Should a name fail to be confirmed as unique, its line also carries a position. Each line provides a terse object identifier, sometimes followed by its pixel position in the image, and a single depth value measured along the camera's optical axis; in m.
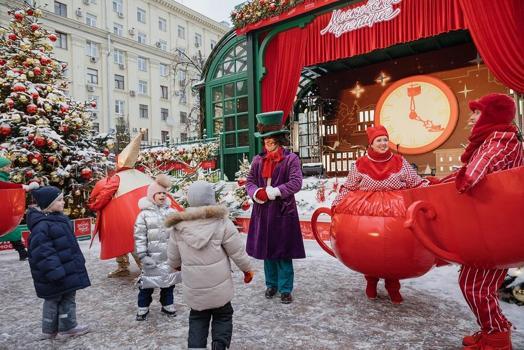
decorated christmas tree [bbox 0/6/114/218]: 6.89
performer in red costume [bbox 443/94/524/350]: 2.20
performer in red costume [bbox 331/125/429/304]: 3.29
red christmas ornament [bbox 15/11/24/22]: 7.72
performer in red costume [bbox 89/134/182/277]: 4.14
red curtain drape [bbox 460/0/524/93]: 7.08
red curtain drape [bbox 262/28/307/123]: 10.26
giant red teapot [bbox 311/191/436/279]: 3.08
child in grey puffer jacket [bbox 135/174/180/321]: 3.29
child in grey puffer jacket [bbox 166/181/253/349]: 2.42
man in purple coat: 3.72
